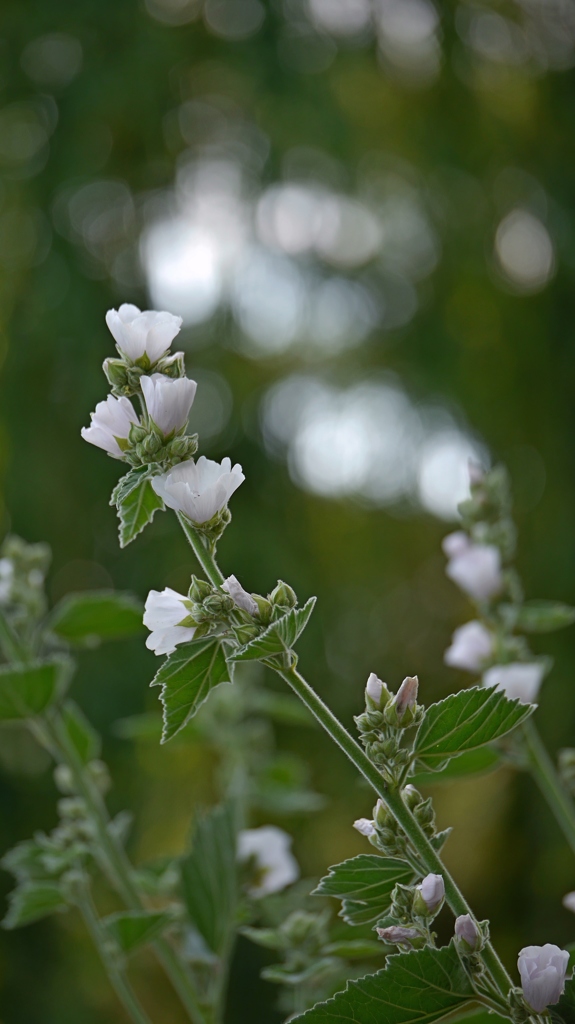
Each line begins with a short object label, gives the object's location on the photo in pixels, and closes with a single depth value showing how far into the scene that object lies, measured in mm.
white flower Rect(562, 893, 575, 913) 1579
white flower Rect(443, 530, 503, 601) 1731
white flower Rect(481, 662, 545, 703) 1673
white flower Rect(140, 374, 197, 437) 1498
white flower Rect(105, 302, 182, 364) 1515
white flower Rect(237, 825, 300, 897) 1739
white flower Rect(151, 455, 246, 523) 1489
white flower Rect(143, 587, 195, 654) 1497
